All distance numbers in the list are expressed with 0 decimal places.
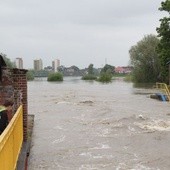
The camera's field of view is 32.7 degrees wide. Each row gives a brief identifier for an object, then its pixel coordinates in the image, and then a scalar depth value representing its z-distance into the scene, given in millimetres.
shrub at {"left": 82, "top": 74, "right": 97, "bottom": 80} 86918
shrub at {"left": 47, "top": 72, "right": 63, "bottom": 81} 76389
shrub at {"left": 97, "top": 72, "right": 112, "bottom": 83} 73277
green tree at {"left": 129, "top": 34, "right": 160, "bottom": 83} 56946
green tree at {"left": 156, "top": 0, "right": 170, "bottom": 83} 31778
